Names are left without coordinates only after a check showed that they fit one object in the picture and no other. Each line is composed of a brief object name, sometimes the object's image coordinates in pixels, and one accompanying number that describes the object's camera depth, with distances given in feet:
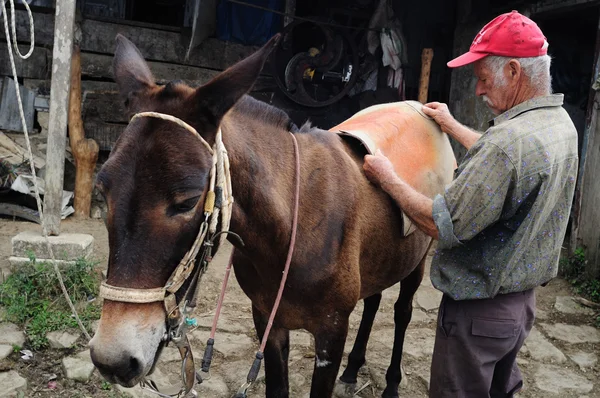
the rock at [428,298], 16.83
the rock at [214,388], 11.53
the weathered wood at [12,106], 25.05
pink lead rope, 7.34
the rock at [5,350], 11.77
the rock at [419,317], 15.87
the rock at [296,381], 11.97
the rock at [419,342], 14.03
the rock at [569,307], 17.15
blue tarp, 25.95
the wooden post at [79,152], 22.13
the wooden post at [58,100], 14.62
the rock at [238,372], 12.12
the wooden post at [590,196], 18.97
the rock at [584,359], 14.03
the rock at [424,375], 12.72
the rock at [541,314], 16.60
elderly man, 6.32
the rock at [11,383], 10.68
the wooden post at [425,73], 24.45
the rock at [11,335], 12.35
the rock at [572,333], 15.38
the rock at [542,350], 14.14
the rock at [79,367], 11.38
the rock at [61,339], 12.42
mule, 5.55
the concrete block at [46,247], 14.74
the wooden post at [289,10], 26.48
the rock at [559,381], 12.75
